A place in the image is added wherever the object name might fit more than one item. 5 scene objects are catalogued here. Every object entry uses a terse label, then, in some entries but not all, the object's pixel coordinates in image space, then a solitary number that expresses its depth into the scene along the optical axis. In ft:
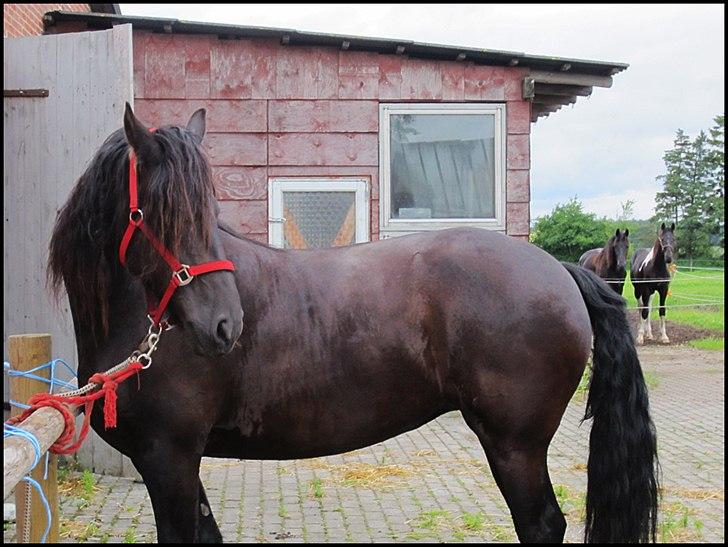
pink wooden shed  23.93
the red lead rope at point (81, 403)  8.27
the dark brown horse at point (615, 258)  48.39
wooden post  9.30
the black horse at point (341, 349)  9.17
